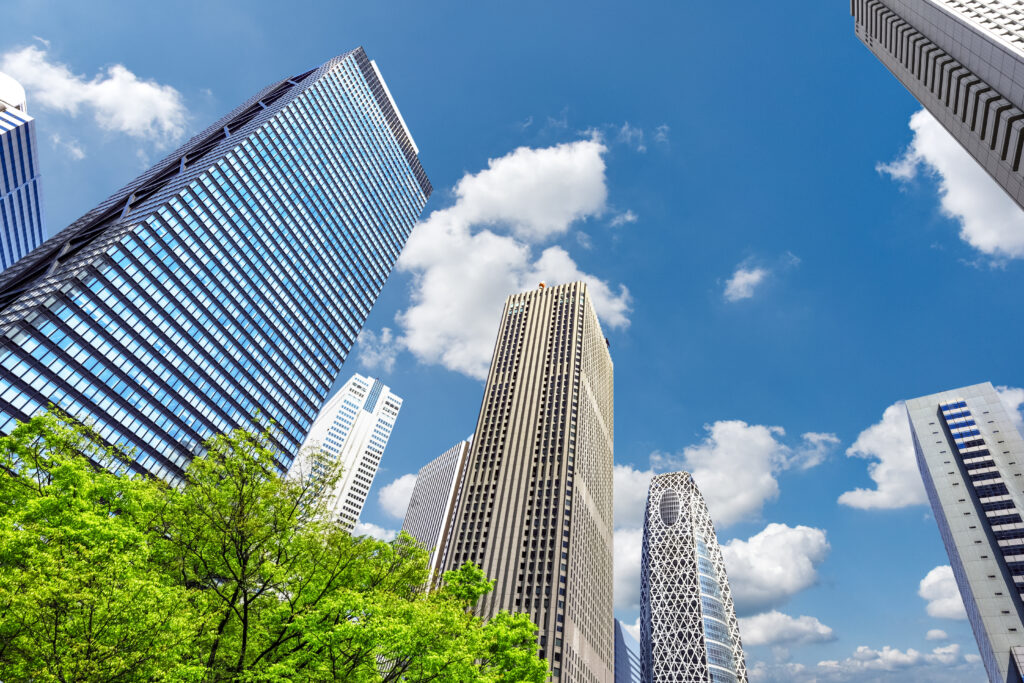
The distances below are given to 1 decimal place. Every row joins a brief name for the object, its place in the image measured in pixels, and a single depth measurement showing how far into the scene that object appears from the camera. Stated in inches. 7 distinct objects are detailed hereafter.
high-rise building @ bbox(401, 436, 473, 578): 6491.1
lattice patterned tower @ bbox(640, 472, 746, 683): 4982.8
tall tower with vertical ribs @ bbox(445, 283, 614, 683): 3464.6
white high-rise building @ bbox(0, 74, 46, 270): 4409.5
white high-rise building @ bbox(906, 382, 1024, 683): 3083.2
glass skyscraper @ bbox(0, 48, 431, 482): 3070.9
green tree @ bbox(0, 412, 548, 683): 512.4
